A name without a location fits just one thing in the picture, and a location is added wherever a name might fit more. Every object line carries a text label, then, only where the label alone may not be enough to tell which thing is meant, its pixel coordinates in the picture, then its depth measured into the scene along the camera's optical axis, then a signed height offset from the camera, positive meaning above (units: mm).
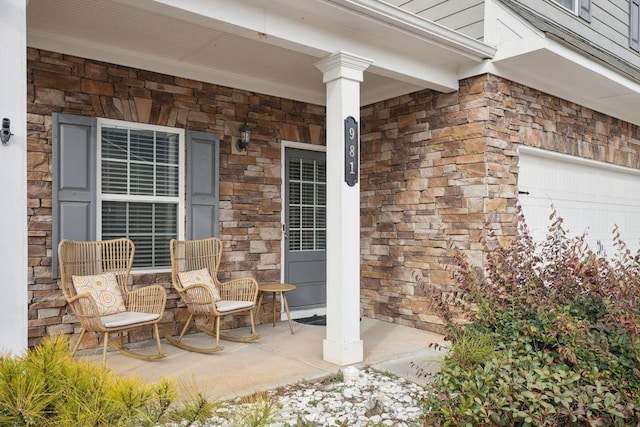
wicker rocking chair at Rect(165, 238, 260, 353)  4148 -587
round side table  4802 -658
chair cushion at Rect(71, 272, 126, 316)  3797 -534
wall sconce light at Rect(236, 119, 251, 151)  4977 +812
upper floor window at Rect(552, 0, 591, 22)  6027 +2581
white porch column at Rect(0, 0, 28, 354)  2260 +158
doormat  5342 -1081
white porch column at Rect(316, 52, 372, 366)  3795 -19
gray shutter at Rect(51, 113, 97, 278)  3928 +322
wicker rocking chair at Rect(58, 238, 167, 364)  3539 -541
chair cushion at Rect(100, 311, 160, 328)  3520 -712
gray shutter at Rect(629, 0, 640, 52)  7133 +2795
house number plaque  3811 +528
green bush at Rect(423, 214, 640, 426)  1932 -551
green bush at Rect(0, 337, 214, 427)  1278 -469
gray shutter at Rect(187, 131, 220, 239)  4637 +337
